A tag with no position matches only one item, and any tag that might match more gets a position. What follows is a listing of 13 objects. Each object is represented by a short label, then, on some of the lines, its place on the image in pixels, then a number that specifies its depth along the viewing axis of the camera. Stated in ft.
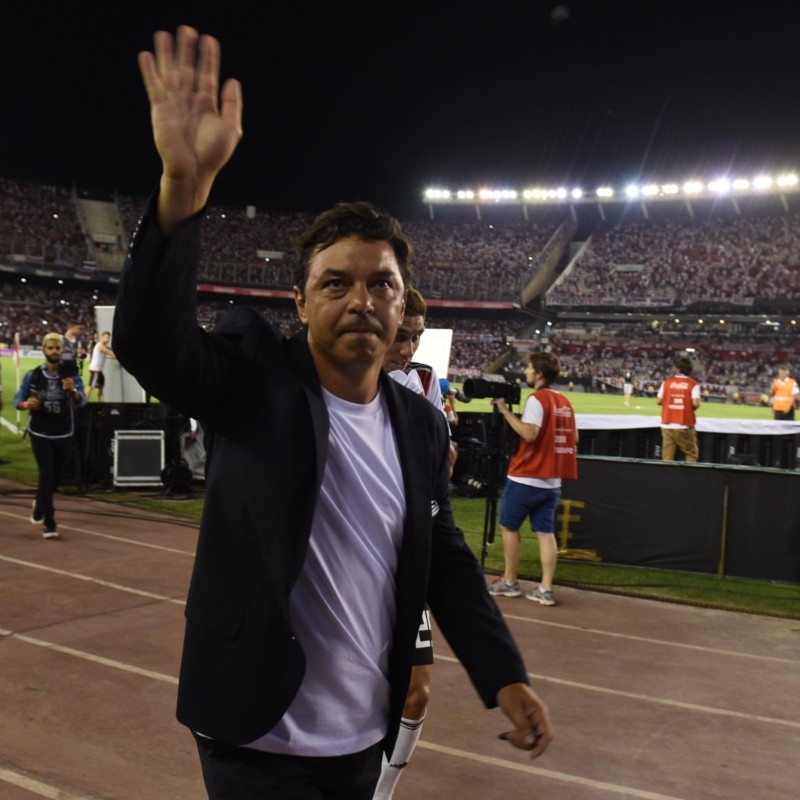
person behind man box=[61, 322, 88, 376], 51.52
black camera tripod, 21.63
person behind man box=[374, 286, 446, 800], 10.27
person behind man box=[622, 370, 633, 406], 114.46
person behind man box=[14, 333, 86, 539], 26.11
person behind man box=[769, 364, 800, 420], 60.64
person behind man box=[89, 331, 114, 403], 52.76
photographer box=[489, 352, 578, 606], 21.67
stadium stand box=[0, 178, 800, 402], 165.07
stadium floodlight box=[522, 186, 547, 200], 203.91
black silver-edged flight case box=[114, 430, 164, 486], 37.55
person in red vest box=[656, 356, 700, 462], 40.04
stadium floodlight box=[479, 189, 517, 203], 207.82
